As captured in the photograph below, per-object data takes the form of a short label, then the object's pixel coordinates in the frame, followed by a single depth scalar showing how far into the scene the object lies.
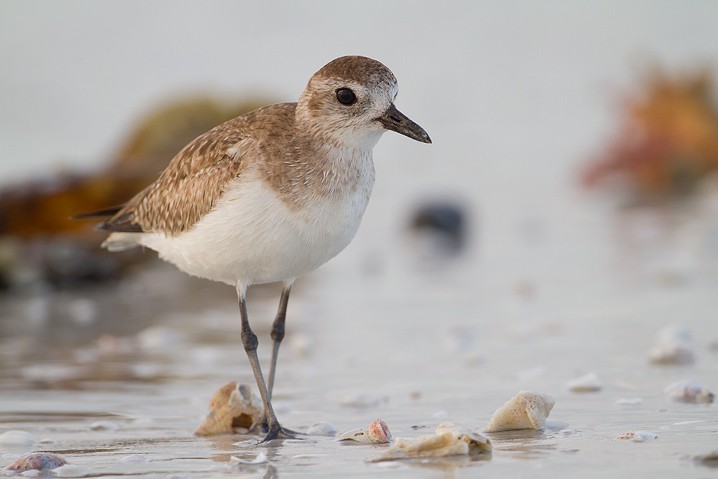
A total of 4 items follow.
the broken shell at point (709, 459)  7.91
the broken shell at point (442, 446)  8.55
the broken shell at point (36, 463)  8.61
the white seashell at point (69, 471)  8.51
